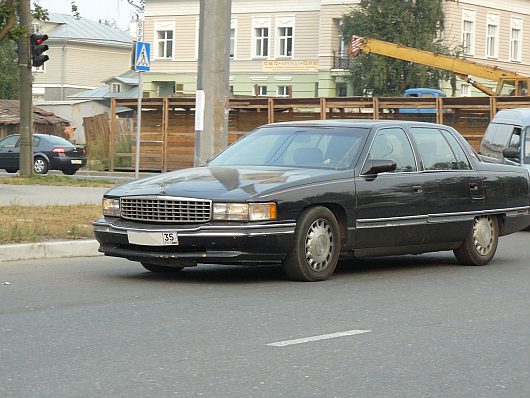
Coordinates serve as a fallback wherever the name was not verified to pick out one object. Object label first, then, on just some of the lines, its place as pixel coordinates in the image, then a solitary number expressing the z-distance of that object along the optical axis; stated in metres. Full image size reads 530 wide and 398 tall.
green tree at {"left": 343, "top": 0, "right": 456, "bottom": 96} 59.56
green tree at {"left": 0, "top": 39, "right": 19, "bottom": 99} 67.44
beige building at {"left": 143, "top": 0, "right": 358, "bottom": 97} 67.62
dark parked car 38.89
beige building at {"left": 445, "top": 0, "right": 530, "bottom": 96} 65.88
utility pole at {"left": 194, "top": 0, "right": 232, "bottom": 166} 19.02
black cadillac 10.78
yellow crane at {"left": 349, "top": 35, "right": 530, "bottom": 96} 40.19
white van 19.42
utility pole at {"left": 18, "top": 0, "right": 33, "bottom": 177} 27.22
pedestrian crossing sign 21.80
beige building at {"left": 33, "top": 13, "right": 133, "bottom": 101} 92.31
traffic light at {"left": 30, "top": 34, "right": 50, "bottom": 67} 26.58
